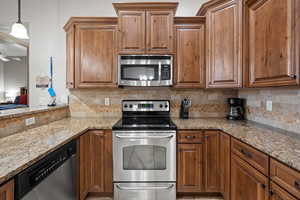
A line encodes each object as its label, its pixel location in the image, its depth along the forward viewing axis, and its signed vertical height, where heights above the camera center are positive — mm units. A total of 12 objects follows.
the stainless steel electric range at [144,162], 2053 -725
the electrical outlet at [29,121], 1832 -239
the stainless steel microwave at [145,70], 2340 +352
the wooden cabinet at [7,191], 832 -435
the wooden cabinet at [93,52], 2418 +598
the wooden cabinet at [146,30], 2336 +860
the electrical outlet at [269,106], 1981 -90
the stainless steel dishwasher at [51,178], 980 -518
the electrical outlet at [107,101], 2760 -53
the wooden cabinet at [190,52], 2402 +597
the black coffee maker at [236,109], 2473 -156
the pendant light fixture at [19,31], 2197 +802
